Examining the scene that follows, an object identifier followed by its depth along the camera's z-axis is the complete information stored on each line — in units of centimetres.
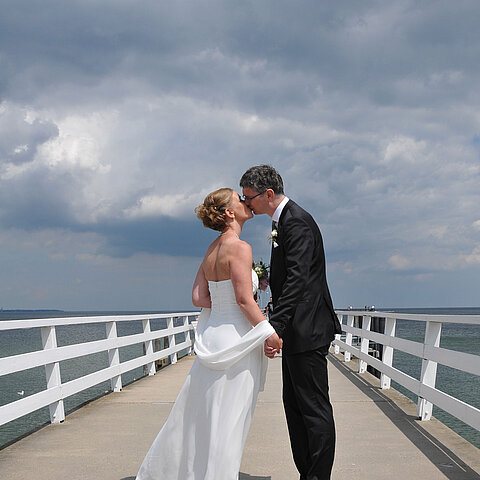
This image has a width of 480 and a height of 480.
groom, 384
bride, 386
